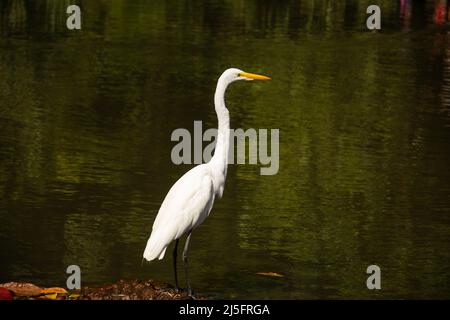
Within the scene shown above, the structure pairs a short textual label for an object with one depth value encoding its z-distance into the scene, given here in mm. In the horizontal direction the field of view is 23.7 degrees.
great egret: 8500
